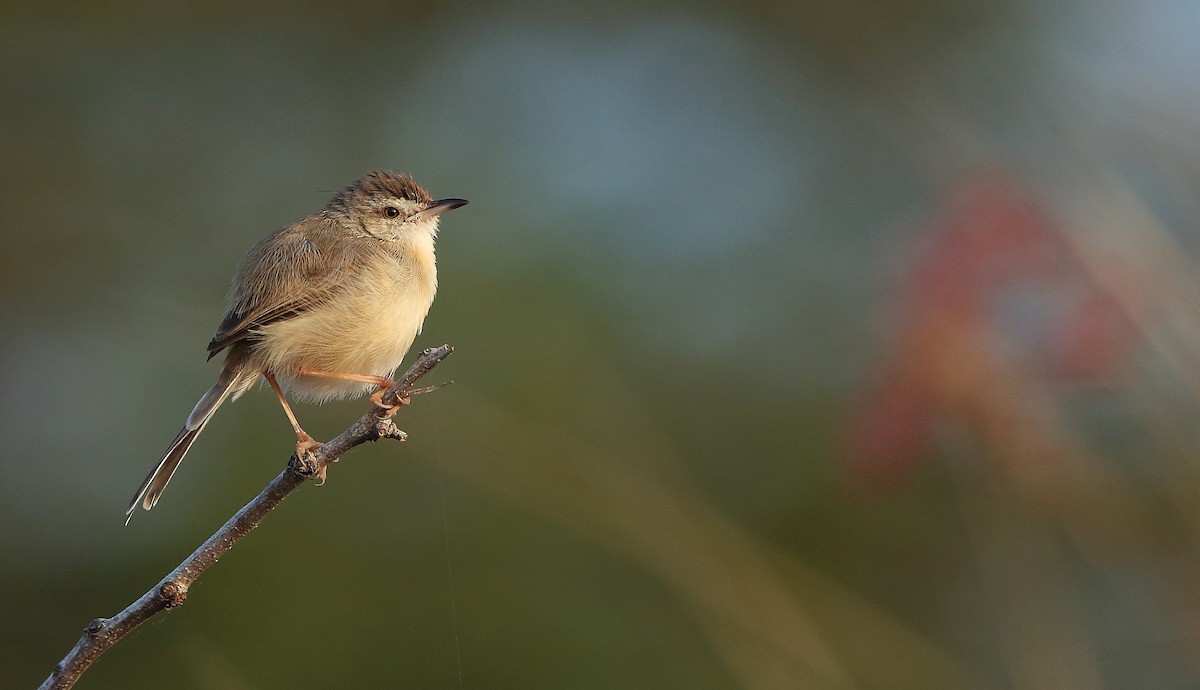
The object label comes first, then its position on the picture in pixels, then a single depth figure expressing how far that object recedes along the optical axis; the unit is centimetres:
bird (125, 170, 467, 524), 772
